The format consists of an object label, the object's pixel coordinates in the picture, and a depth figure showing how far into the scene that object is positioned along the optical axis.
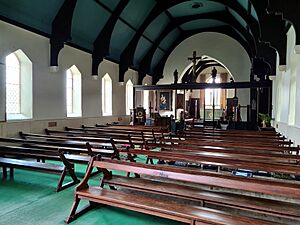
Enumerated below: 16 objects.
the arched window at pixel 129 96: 12.59
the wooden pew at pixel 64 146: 4.38
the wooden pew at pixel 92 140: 5.20
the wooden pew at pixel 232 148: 3.91
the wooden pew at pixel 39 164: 3.58
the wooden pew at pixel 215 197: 2.09
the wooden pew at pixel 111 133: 6.33
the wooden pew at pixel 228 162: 2.63
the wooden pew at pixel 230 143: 4.43
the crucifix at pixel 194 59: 12.63
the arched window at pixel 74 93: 8.81
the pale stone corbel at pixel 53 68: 7.36
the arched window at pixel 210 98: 21.44
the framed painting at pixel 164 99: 14.58
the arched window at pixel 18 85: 6.49
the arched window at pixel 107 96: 10.86
